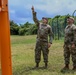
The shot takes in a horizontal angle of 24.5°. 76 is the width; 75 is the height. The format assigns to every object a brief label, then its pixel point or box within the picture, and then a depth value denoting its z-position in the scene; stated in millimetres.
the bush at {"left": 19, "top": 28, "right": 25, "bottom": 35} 36229
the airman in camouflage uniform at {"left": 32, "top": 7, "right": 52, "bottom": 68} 5942
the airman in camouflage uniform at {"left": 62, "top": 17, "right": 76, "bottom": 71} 5453
